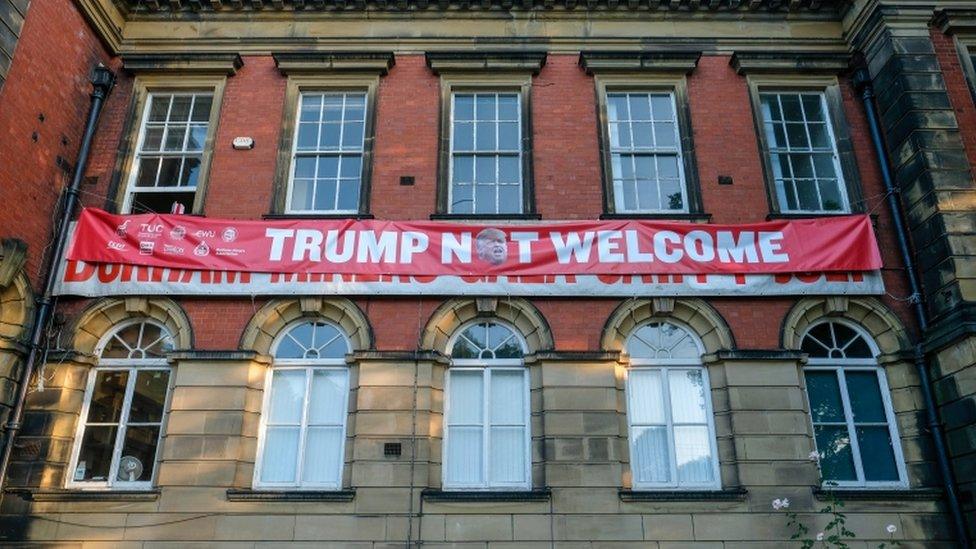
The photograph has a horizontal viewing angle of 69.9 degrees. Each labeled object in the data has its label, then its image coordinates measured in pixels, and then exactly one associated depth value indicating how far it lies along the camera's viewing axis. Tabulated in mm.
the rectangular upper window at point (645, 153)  10570
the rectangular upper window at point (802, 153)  10555
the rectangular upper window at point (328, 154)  10578
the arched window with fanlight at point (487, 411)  8922
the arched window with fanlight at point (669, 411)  8930
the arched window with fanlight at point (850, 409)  8945
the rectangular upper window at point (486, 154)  10531
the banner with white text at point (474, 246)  9648
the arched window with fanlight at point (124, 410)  9000
